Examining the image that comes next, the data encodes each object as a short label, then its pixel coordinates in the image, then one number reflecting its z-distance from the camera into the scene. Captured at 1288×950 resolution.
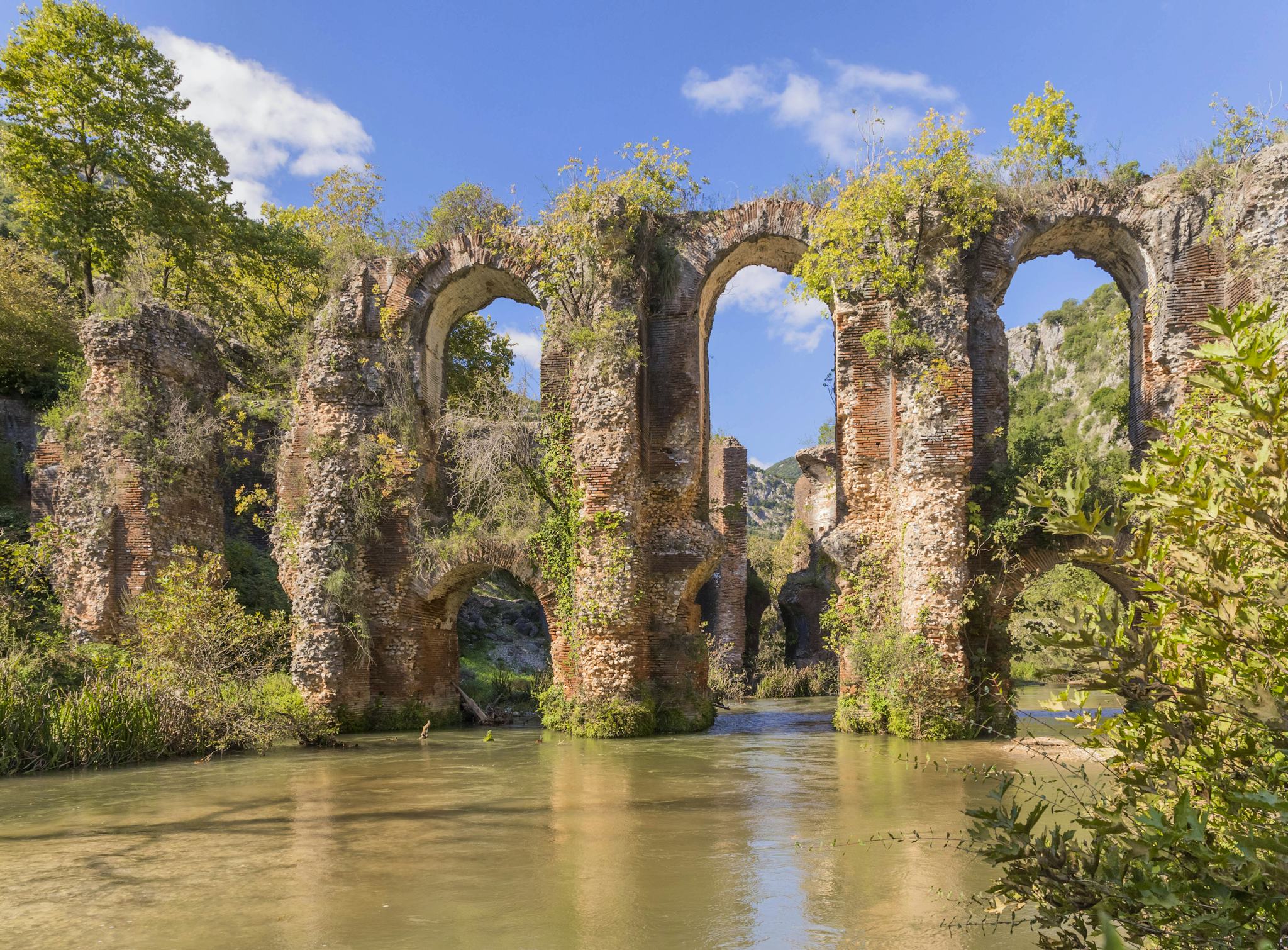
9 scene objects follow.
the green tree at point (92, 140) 17.53
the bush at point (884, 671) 12.30
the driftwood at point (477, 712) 15.88
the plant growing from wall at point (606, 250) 14.08
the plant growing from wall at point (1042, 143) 13.77
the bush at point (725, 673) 19.94
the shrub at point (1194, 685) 2.34
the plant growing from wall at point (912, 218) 13.23
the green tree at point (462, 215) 15.64
